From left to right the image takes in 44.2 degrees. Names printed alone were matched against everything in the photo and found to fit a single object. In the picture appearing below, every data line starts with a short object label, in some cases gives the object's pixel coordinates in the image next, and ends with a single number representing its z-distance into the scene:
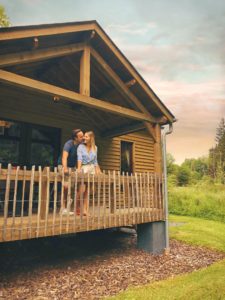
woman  6.50
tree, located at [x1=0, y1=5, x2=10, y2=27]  20.84
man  6.50
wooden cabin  5.54
